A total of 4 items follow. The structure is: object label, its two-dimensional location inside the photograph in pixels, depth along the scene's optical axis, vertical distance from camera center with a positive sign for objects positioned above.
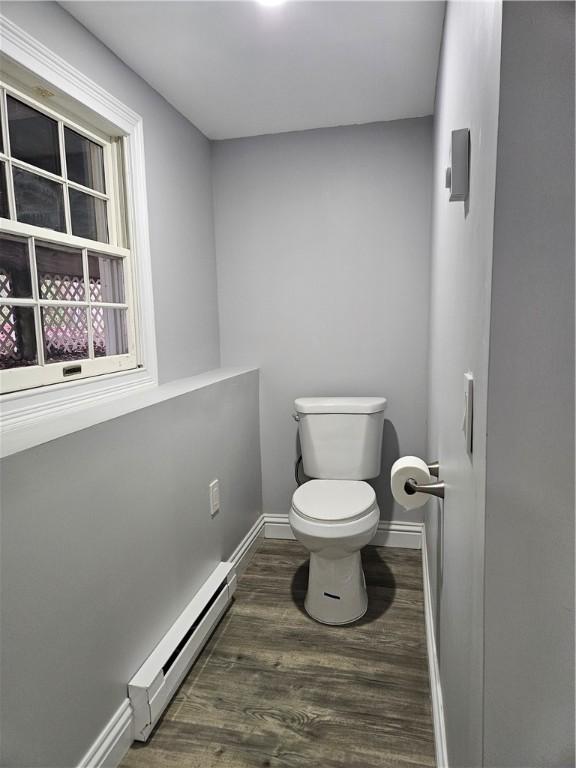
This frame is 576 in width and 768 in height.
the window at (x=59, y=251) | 1.44 +0.26
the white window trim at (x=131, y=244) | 1.40 +0.34
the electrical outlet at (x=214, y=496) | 2.10 -0.76
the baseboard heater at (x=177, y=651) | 1.46 -1.13
